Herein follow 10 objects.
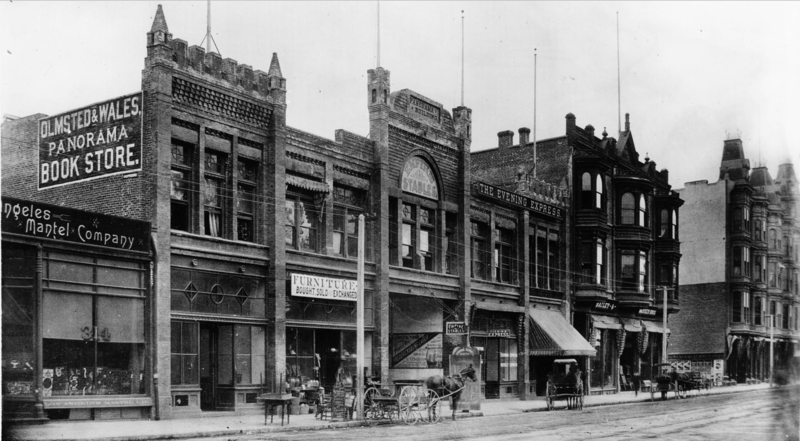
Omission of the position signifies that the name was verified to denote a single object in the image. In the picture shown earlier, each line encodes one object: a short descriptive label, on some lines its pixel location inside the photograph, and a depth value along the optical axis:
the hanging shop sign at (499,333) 39.81
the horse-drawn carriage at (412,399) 24.91
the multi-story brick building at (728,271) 66.69
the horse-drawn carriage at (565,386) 34.59
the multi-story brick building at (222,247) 22.42
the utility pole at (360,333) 25.12
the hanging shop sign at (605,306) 48.14
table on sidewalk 22.90
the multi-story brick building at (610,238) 47.34
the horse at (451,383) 26.97
